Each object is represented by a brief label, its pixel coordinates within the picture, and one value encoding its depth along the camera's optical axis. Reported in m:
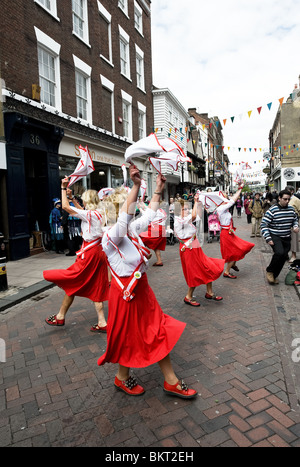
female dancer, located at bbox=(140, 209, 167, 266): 7.76
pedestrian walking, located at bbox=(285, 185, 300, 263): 8.00
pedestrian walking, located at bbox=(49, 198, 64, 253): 10.27
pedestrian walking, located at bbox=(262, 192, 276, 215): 12.40
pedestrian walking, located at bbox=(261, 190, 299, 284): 6.23
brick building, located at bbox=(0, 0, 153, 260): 9.19
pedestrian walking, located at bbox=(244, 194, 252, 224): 17.58
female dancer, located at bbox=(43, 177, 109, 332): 4.21
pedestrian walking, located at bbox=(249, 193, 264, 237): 12.87
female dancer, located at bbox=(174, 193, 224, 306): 5.14
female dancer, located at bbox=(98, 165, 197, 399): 2.67
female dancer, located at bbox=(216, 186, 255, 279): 6.75
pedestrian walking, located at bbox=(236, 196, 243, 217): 24.32
